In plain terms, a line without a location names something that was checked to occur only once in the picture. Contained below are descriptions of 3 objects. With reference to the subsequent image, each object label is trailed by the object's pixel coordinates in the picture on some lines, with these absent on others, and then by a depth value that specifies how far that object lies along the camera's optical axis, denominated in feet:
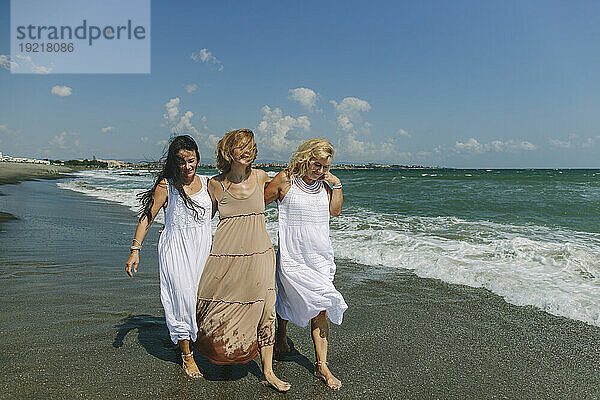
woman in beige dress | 10.63
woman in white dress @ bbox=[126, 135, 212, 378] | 10.74
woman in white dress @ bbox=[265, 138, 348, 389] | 11.32
